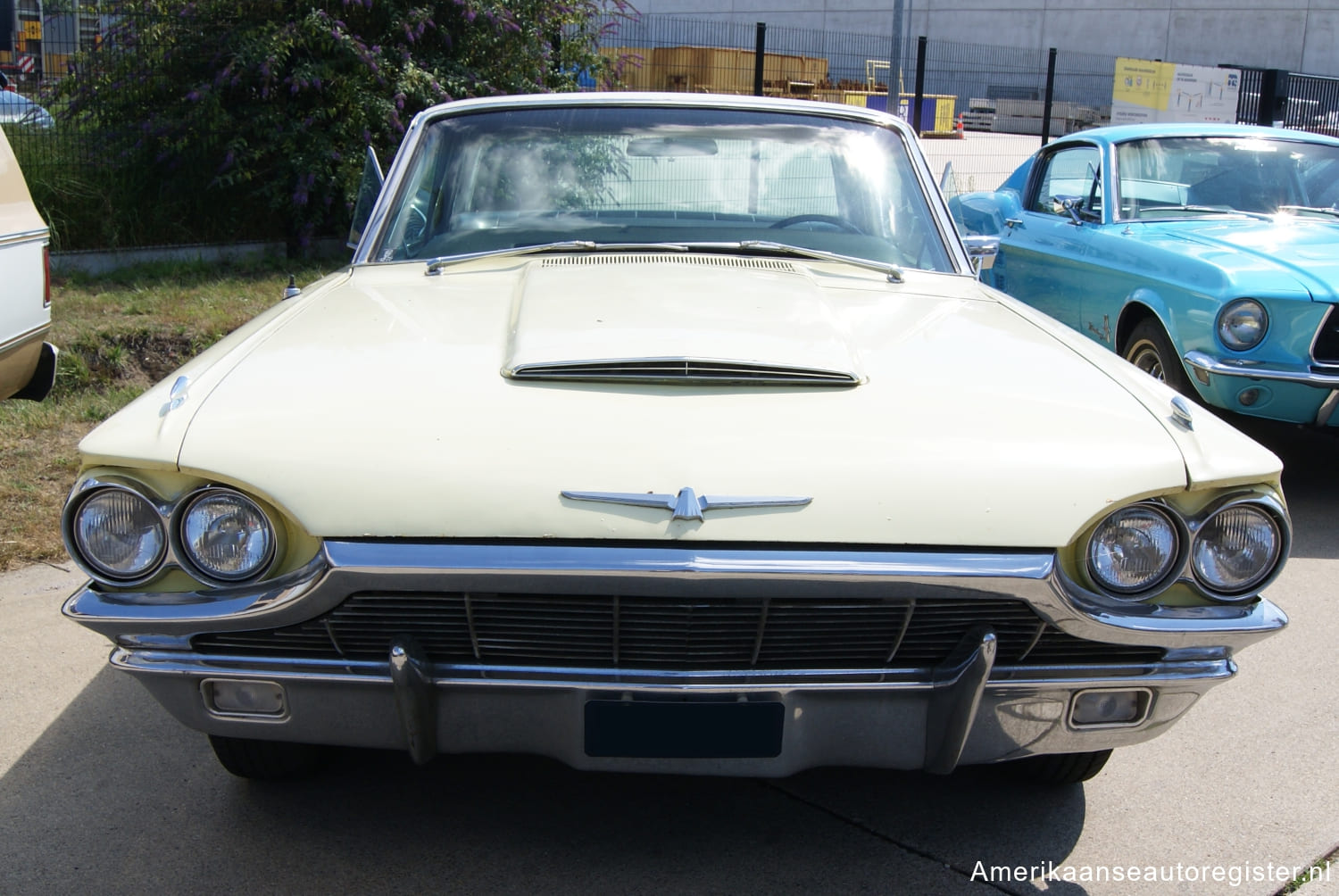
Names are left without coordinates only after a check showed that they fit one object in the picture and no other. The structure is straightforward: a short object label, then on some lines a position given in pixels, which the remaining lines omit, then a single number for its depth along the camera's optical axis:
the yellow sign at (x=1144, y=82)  16.48
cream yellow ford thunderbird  2.04
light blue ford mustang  5.02
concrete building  30.36
